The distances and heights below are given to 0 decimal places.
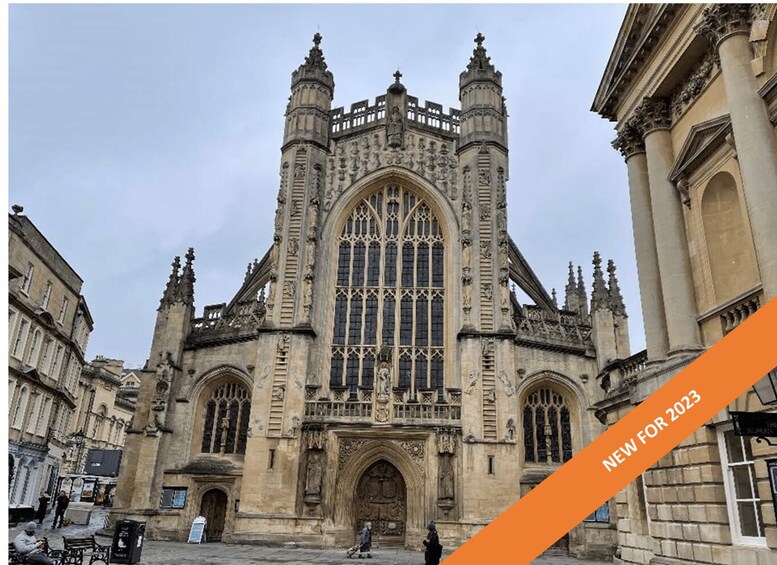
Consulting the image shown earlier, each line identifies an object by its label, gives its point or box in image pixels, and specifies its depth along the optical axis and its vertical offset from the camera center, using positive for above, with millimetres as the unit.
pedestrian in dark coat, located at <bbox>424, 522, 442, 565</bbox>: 13875 -948
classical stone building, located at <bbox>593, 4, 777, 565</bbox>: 9414 +5177
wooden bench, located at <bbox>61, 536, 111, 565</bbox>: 11844 -1105
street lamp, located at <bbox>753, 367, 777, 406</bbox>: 6895 +1463
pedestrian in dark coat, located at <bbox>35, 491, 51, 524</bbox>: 25312 -651
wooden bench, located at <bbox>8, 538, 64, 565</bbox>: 9945 -1113
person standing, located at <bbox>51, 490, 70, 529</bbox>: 24047 -481
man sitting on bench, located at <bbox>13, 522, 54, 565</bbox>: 9477 -878
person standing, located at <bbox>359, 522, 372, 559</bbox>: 18422 -1121
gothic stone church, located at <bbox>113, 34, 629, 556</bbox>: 22719 +5879
